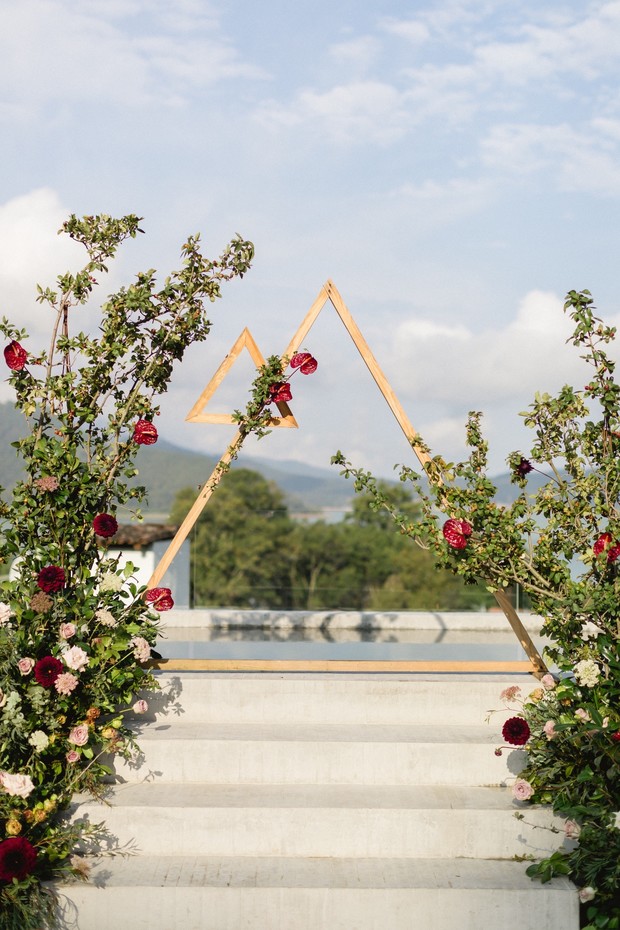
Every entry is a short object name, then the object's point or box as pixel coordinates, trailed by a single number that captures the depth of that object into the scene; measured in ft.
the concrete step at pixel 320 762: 13.21
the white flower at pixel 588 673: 12.41
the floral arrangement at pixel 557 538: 12.69
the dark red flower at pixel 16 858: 10.41
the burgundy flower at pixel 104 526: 13.56
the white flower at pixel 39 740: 11.78
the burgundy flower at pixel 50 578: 12.93
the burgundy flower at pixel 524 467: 14.78
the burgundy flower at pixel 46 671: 12.12
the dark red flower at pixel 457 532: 13.93
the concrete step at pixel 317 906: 11.00
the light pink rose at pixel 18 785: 11.14
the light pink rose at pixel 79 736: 12.14
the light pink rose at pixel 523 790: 11.97
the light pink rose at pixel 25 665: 12.16
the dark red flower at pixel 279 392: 15.29
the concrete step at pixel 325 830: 12.14
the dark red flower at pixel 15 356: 14.49
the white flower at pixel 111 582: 13.67
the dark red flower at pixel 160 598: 14.06
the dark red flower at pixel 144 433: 14.65
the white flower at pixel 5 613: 12.80
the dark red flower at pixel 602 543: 13.64
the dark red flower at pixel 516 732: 12.17
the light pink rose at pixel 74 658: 12.38
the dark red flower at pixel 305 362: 15.20
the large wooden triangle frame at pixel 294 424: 15.12
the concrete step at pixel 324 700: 14.37
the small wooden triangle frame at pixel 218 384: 15.64
